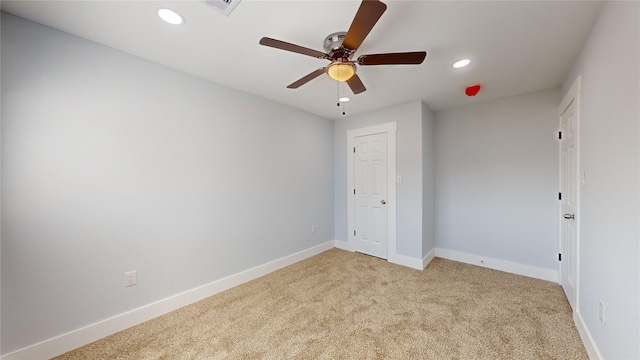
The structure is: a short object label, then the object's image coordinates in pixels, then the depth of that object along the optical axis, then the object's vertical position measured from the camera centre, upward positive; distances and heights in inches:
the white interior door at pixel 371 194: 141.3 -9.5
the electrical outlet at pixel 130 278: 78.4 -34.2
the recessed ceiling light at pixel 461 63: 83.0 +42.8
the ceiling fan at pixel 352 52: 46.0 +33.0
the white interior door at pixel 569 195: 81.7 -6.4
